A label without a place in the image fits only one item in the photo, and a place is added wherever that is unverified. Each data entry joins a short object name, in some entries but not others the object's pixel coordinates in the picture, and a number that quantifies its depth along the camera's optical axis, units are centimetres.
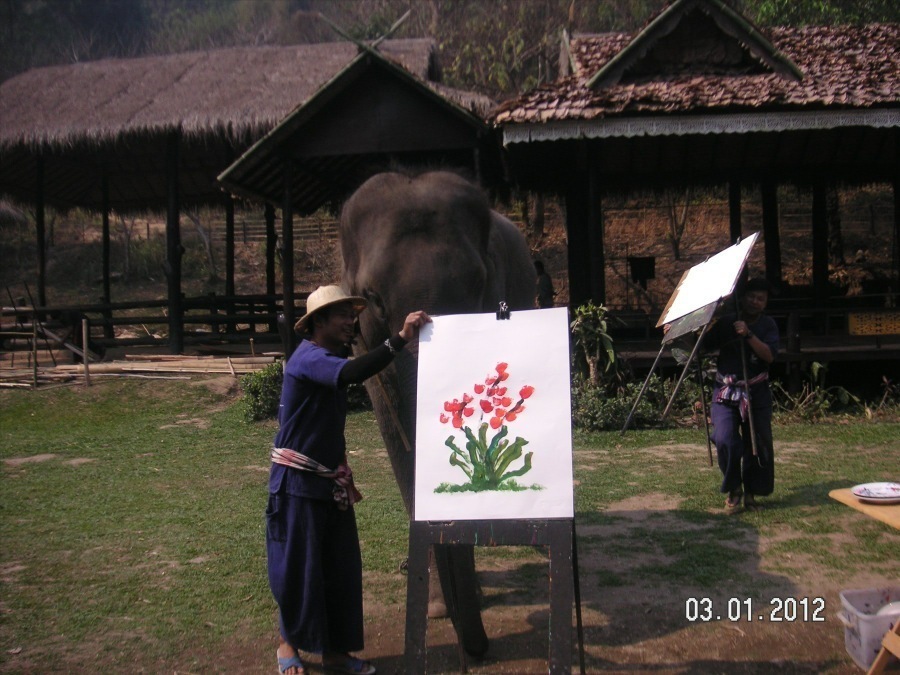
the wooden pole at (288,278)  1041
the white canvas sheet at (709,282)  516
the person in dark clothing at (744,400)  611
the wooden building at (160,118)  1438
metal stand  514
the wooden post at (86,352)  1299
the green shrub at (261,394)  1144
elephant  389
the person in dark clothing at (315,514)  375
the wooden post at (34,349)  1346
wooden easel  315
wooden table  338
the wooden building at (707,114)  1027
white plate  356
